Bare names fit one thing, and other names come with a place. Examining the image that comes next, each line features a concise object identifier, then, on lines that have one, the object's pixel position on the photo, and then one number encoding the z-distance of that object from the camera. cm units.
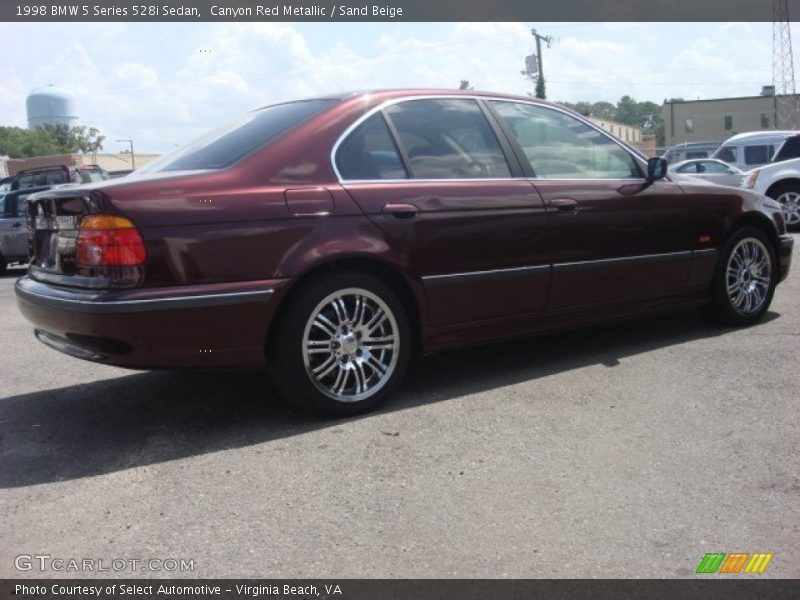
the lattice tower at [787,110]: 5847
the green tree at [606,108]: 9734
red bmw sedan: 355
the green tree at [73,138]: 9925
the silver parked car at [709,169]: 1778
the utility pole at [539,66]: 4119
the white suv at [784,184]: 1343
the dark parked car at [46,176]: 1470
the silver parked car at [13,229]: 1321
